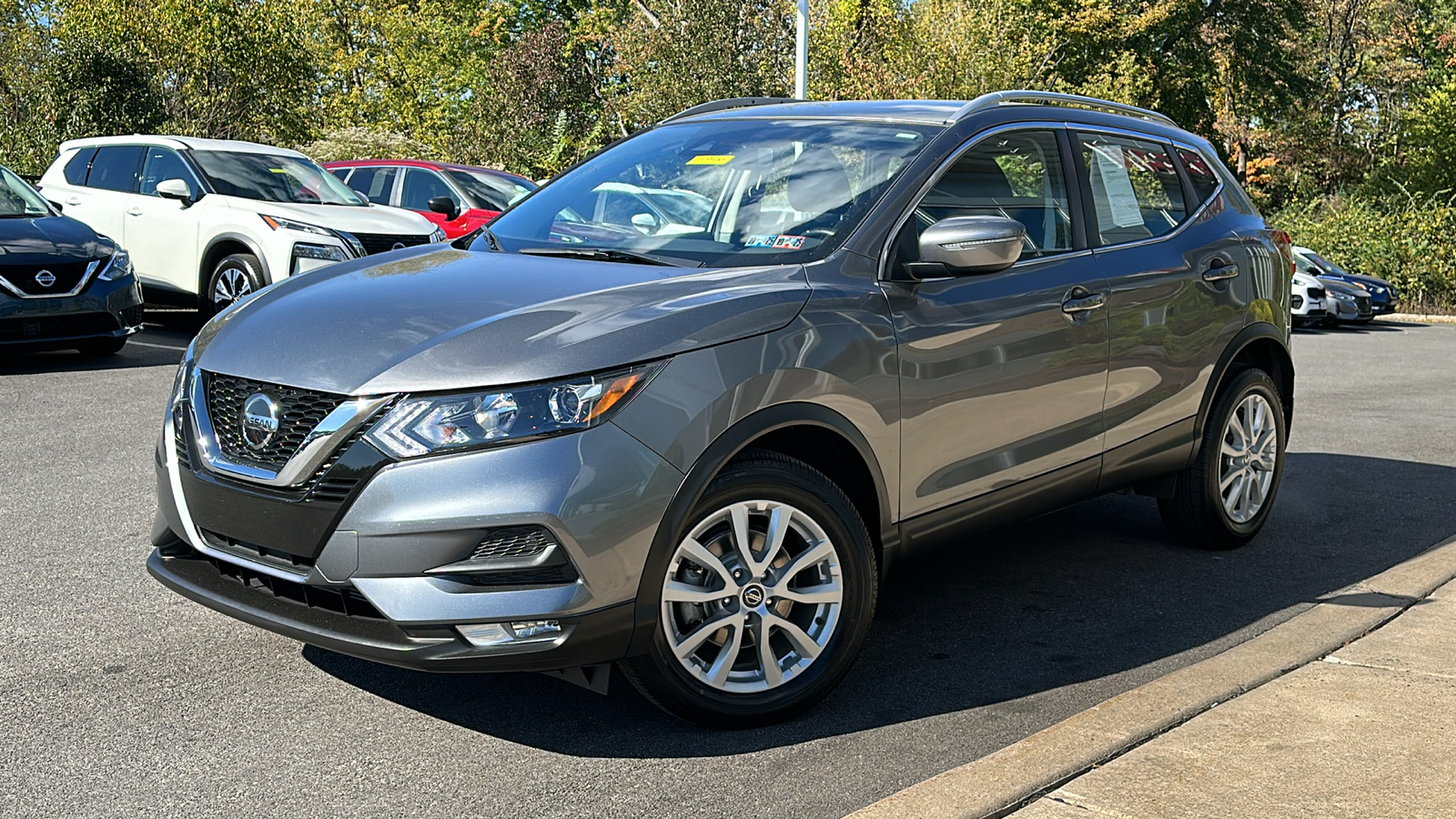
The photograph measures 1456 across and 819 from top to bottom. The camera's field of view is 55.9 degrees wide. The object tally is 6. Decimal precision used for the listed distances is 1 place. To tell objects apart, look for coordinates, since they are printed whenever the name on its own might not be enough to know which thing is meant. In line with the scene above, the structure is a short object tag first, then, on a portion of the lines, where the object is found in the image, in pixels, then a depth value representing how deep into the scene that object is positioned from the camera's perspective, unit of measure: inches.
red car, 594.9
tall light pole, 837.8
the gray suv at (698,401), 131.8
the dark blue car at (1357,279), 957.2
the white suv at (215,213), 462.3
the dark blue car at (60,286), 376.8
